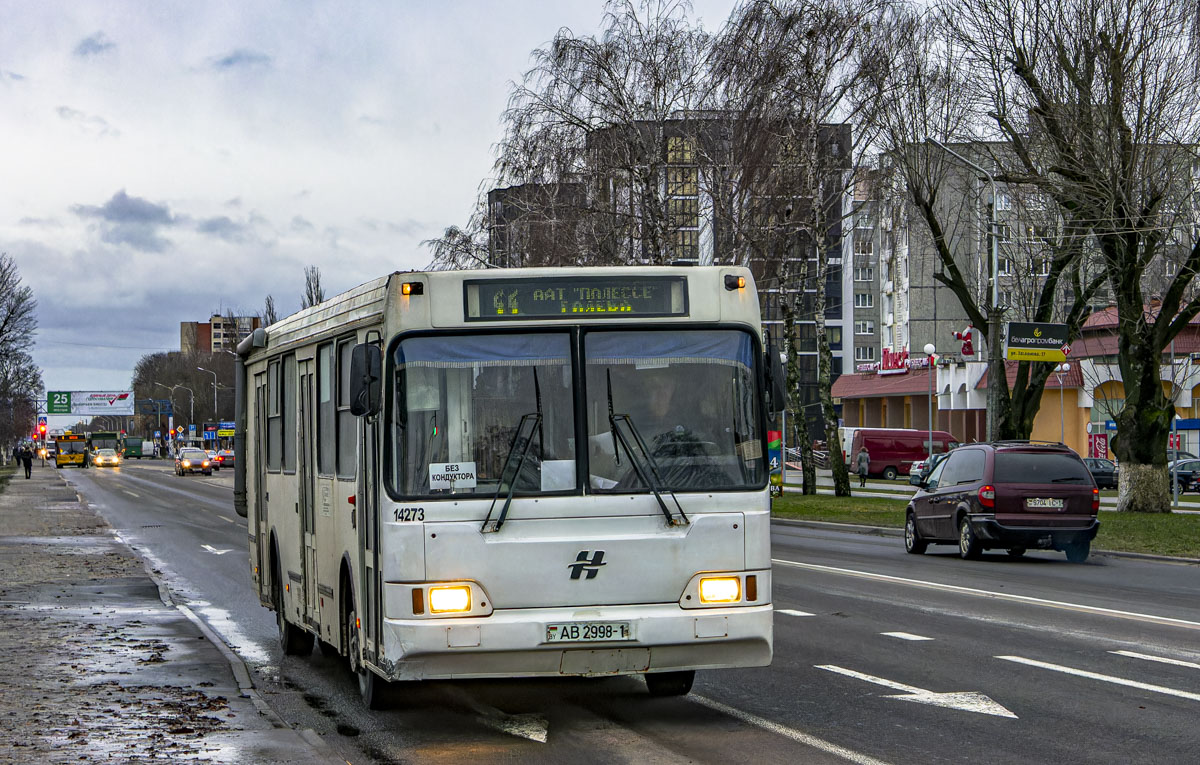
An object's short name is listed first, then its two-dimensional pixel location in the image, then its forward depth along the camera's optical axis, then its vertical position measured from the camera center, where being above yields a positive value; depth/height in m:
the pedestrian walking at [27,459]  85.06 -1.55
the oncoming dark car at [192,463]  87.31 -2.04
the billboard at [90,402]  150.38 +2.63
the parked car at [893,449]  73.00 -1.73
